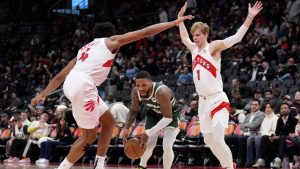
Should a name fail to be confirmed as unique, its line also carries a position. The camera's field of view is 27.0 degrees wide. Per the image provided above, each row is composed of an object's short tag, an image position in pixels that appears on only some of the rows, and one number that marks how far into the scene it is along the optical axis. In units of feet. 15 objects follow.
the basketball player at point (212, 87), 26.94
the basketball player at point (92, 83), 24.30
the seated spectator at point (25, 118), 60.02
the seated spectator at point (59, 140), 54.60
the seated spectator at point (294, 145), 41.42
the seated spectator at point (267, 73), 54.29
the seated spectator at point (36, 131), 56.70
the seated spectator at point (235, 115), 47.03
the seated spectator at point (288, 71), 52.76
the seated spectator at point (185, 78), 60.34
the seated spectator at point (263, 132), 43.37
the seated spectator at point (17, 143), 57.98
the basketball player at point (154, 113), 29.78
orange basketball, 28.48
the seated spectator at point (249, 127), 44.47
